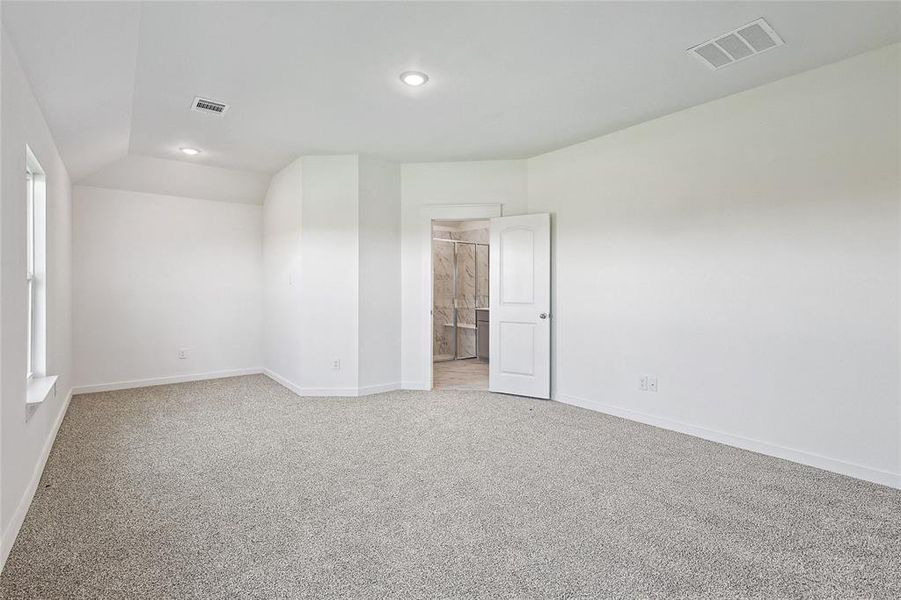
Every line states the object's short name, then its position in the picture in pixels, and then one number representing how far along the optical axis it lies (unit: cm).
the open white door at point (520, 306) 476
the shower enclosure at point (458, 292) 788
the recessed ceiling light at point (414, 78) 301
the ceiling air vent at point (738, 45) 252
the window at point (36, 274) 327
